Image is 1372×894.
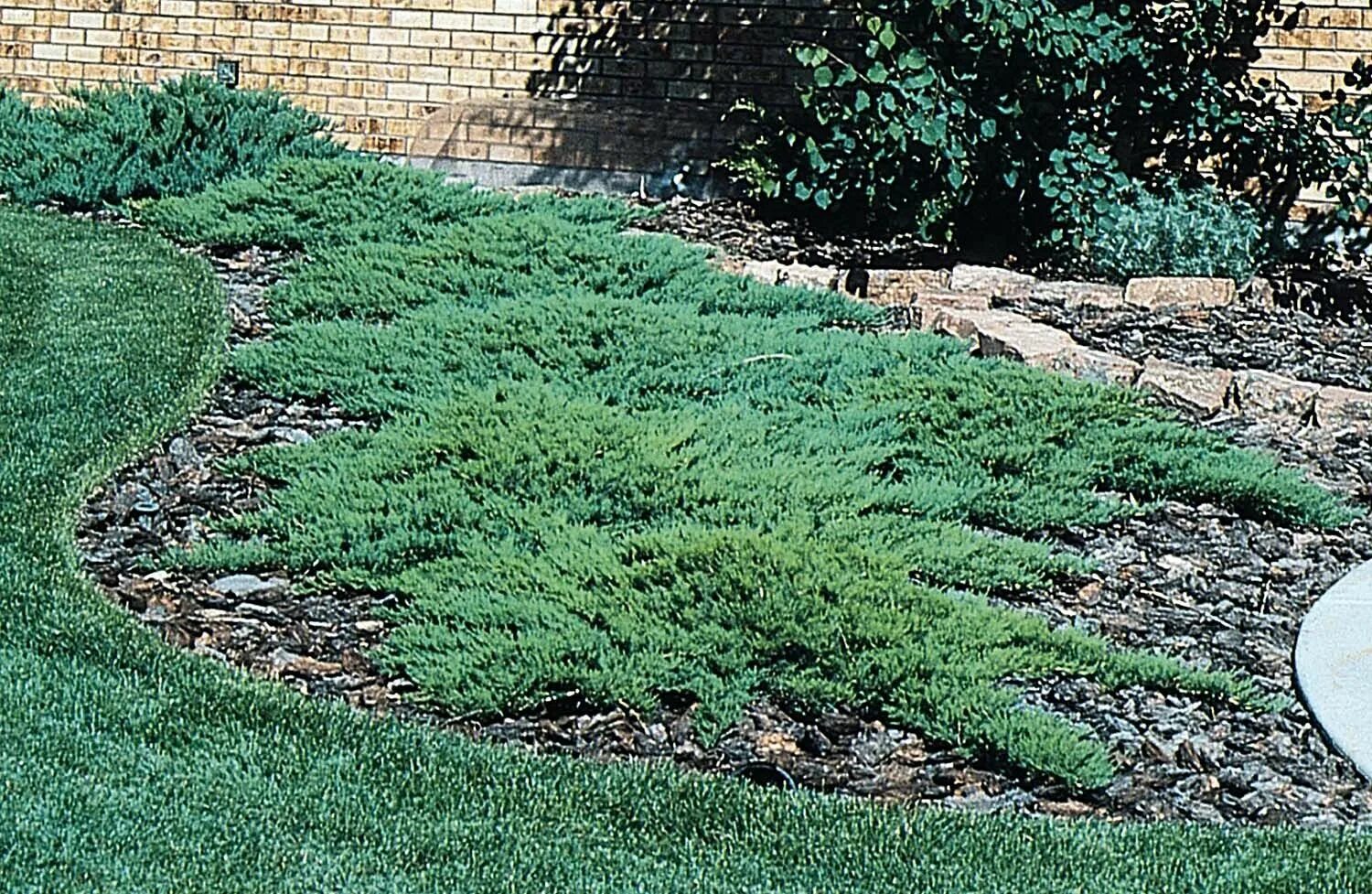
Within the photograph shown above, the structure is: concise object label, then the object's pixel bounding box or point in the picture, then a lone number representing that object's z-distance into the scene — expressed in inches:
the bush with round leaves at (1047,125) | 299.3
